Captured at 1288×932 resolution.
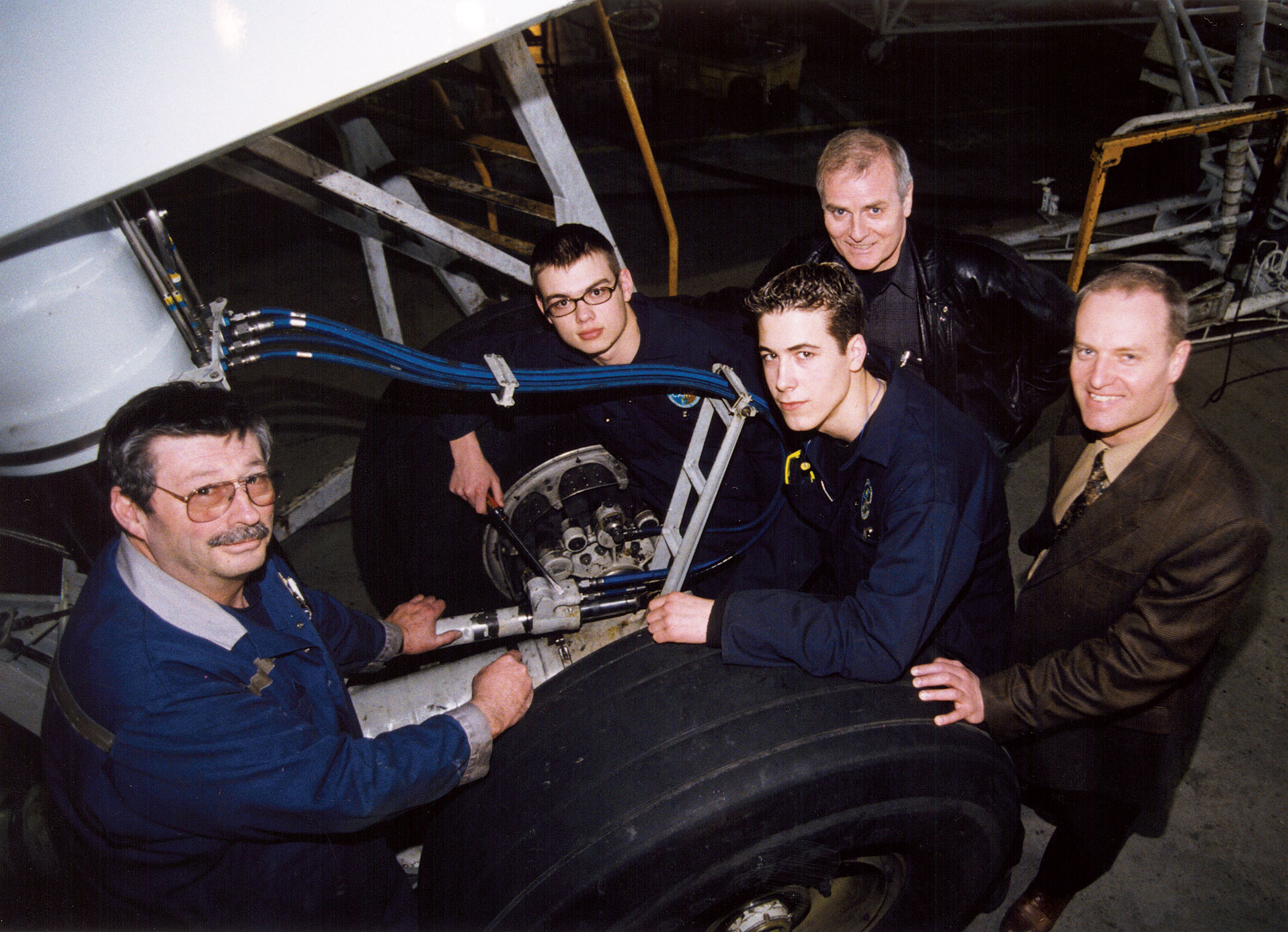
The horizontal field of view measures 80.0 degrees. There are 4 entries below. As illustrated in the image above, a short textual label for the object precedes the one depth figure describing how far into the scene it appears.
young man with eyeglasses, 2.10
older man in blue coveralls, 1.25
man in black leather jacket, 2.24
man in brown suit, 1.38
